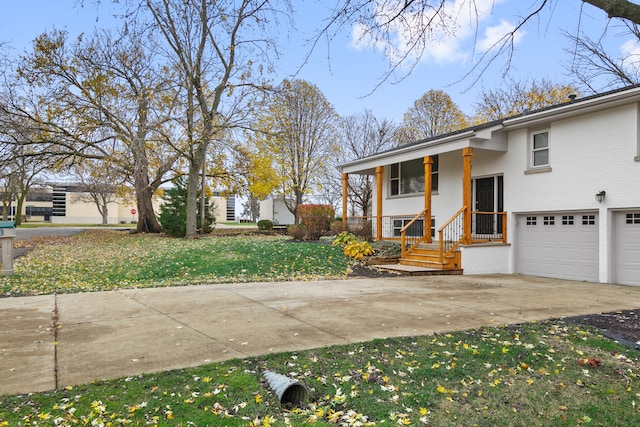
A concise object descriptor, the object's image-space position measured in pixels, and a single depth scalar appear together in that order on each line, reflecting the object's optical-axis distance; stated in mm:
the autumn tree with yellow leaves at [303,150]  26781
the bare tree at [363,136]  30281
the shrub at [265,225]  27909
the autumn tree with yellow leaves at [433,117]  28422
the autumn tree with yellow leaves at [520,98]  25250
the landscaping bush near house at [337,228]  16656
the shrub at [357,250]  13602
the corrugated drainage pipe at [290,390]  3418
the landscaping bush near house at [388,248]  13922
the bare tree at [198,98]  18312
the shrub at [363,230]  16278
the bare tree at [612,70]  19459
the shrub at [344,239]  14825
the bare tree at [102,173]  19859
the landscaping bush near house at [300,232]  17547
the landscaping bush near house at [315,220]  17625
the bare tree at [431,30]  4704
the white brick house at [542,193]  10422
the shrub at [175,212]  22031
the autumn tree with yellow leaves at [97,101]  17562
